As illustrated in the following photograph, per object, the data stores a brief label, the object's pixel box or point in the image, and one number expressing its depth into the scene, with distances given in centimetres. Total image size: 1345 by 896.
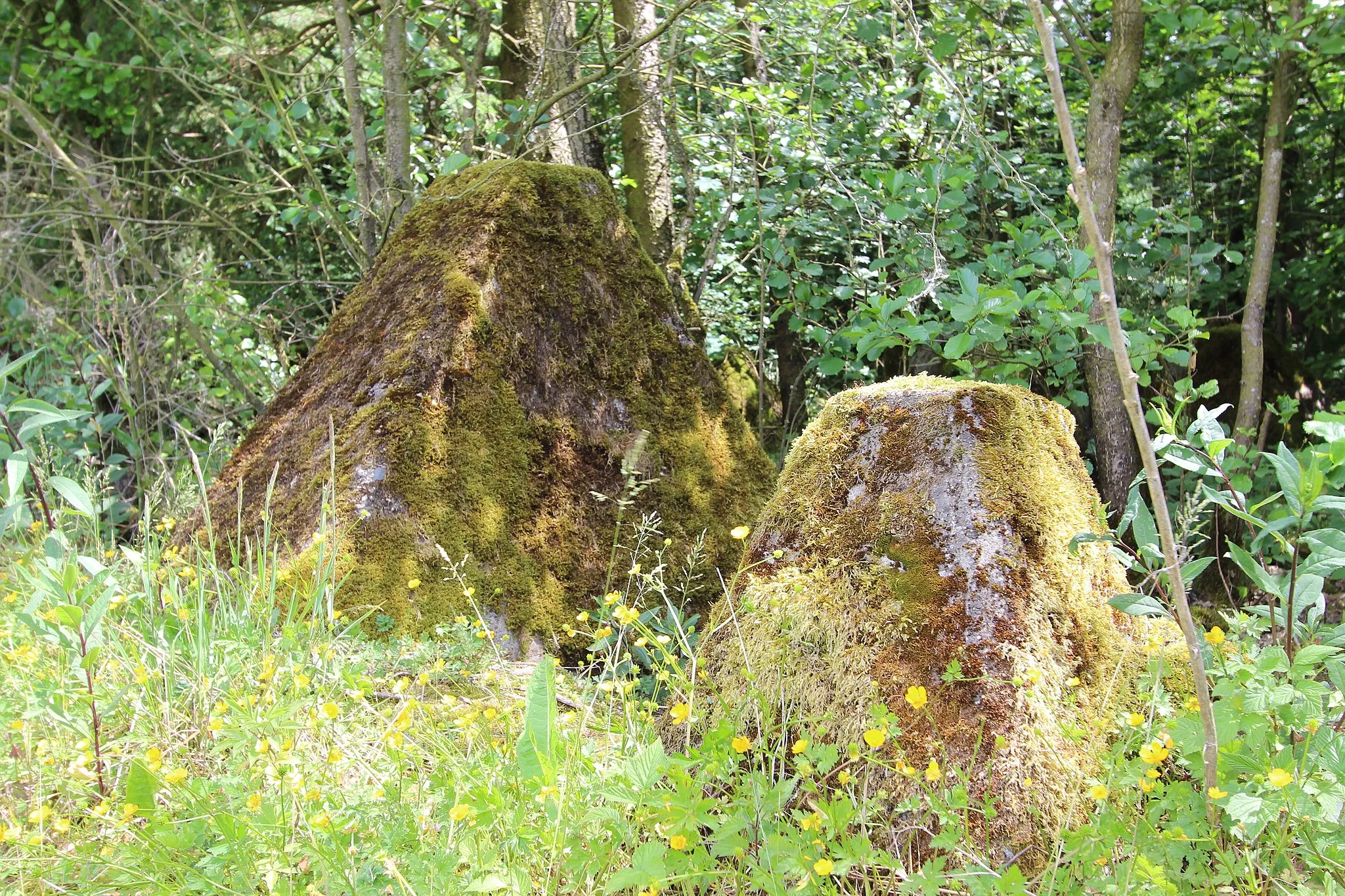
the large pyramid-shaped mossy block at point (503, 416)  315
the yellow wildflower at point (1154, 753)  151
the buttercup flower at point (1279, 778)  142
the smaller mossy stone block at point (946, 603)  191
